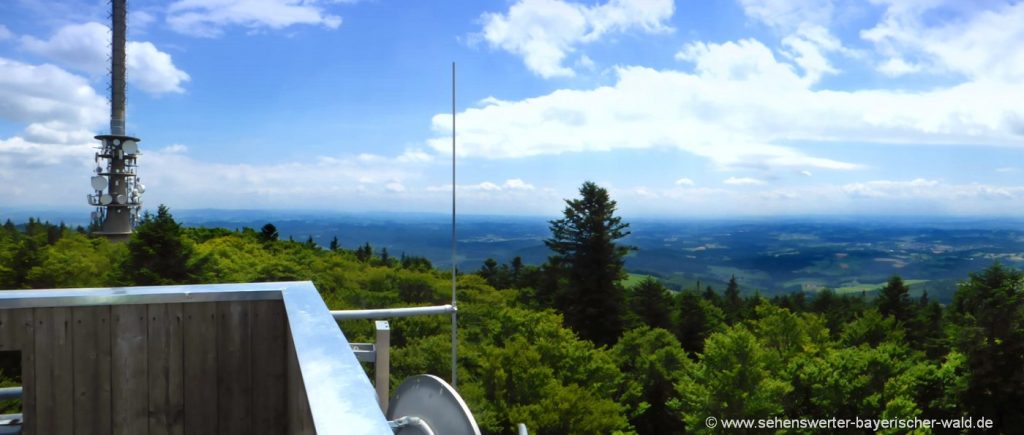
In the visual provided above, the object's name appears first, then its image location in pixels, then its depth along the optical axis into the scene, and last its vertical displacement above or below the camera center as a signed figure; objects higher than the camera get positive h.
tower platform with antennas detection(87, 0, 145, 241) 27.92 +2.38
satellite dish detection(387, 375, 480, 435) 2.11 -0.64
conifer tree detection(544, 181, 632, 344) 32.06 -2.15
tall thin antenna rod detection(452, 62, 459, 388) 3.30 -0.66
